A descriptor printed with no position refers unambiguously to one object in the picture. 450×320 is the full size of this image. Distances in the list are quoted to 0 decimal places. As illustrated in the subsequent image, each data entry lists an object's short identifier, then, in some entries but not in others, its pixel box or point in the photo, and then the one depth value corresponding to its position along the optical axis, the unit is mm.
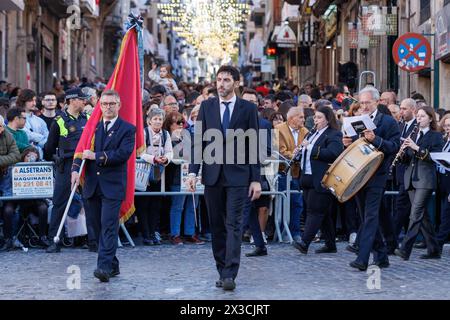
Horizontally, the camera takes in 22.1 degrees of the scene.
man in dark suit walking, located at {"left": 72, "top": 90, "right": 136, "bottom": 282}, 10852
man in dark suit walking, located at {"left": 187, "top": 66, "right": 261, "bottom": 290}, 10461
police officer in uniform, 13742
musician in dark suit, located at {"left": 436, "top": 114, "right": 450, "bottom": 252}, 13719
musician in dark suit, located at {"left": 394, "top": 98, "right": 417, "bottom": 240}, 13594
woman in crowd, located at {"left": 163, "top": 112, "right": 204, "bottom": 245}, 15047
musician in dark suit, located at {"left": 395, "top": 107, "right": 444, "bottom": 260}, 13016
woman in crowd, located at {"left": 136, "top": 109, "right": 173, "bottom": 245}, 14656
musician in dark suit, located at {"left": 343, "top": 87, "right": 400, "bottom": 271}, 11555
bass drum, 11523
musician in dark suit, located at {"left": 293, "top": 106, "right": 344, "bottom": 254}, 13180
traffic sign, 20500
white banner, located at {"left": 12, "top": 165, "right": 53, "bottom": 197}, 14250
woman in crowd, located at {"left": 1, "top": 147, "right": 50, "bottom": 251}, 14094
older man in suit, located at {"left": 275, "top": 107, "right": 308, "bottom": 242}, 14648
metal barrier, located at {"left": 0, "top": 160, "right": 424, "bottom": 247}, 14852
